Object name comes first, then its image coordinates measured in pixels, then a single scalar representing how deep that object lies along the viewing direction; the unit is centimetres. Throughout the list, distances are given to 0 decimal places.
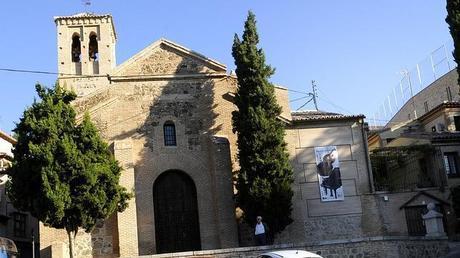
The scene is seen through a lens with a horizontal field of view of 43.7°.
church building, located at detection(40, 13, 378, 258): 2473
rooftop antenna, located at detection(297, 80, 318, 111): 4132
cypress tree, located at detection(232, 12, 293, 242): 2367
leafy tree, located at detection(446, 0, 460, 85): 2458
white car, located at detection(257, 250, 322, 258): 1463
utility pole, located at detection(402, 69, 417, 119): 5037
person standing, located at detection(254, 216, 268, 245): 2205
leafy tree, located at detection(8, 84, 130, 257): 2008
